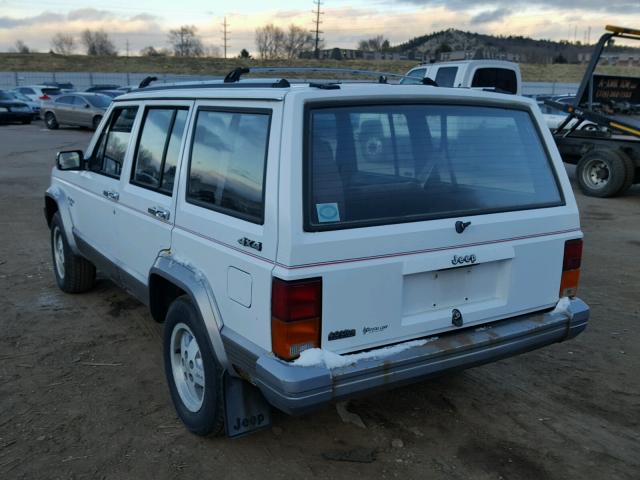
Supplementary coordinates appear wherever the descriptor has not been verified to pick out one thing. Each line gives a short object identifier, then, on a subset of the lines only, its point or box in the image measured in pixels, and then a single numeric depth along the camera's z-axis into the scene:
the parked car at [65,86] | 38.96
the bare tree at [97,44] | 106.31
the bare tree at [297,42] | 95.31
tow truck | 11.17
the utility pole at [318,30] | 89.25
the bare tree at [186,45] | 105.32
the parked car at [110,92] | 26.76
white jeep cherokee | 2.67
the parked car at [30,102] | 27.45
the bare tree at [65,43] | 105.07
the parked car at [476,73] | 13.32
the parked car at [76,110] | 23.22
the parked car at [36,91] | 31.66
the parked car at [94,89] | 31.78
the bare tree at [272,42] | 96.81
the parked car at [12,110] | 25.92
